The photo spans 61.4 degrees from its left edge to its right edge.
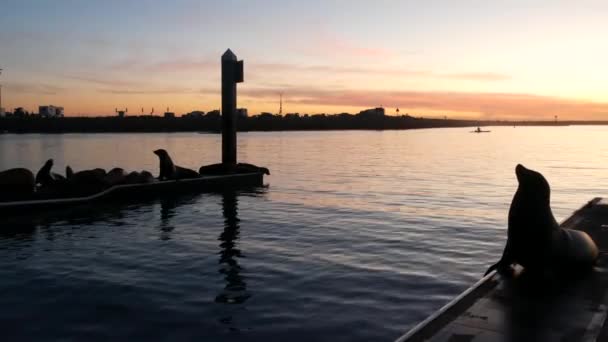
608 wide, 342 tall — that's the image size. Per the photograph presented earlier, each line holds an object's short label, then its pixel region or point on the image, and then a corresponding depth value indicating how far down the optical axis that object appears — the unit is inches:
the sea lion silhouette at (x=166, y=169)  906.1
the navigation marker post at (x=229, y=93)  999.6
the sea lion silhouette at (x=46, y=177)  797.9
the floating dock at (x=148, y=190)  660.7
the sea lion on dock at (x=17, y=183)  666.2
